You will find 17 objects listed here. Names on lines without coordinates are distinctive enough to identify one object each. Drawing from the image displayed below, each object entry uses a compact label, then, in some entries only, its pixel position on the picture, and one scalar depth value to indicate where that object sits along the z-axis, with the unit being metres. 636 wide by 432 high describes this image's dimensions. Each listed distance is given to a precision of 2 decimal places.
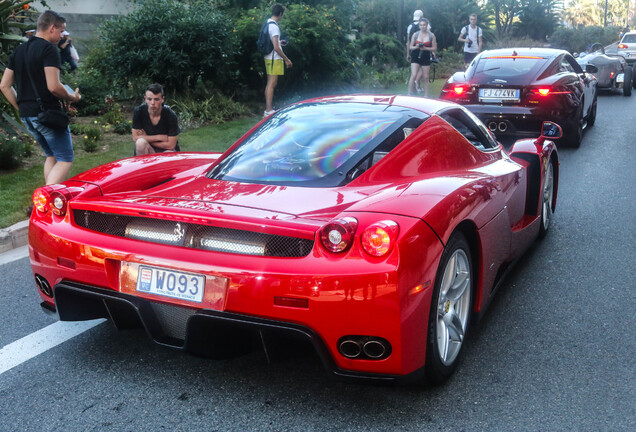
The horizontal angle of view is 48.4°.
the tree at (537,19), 44.31
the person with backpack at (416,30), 14.81
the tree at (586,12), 103.88
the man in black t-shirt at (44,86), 6.15
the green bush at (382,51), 21.80
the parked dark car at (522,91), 9.50
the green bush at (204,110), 11.20
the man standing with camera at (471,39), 16.45
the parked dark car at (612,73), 17.75
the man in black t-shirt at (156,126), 6.72
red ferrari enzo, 2.77
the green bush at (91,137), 8.91
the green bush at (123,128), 10.01
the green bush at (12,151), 7.77
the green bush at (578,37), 45.25
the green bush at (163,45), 11.12
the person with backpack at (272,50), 11.33
